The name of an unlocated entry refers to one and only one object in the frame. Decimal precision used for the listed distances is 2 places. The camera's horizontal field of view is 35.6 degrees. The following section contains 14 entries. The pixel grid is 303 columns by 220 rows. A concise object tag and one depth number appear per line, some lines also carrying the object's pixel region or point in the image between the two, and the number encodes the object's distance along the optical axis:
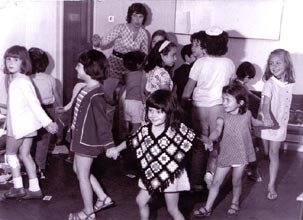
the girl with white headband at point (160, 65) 3.36
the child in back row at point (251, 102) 3.99
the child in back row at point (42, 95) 3.49
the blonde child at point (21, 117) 3.10
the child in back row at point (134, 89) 3.74
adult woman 4.51
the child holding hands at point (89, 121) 2.79
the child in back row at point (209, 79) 3.25
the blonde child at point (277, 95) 3.35
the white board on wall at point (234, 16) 5.22
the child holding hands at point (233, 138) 2.97
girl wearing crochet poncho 2.48
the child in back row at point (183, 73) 3.77
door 4.53
